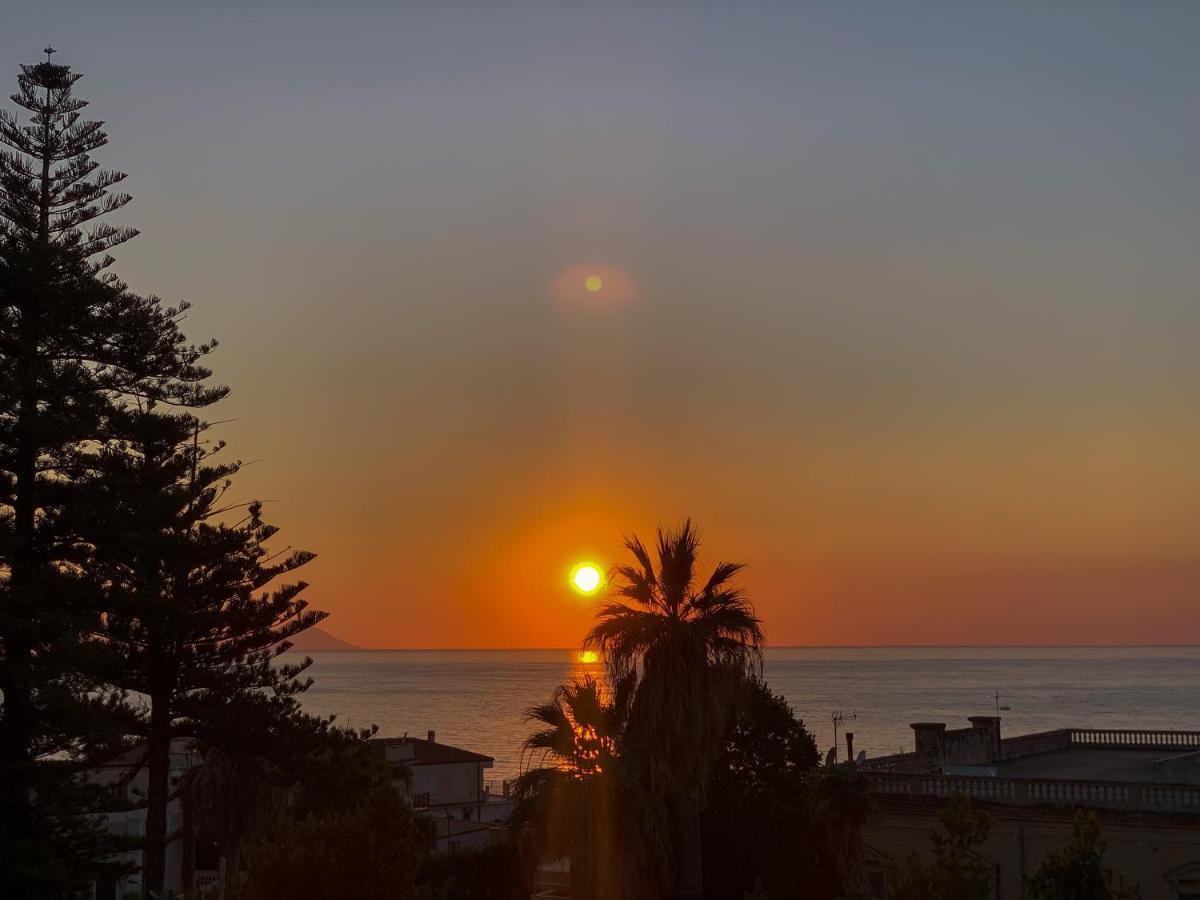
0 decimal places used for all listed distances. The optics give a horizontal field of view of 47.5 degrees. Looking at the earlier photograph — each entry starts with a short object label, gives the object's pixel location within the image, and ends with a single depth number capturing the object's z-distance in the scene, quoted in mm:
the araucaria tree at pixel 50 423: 23281
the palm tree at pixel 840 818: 25531
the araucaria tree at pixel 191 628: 26641
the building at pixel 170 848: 34969
